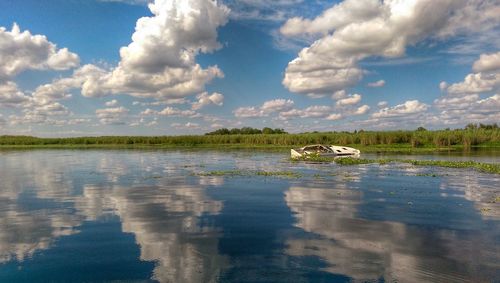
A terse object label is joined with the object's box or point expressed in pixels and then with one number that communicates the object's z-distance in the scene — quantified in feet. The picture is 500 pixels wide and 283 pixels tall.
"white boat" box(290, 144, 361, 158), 149.48
